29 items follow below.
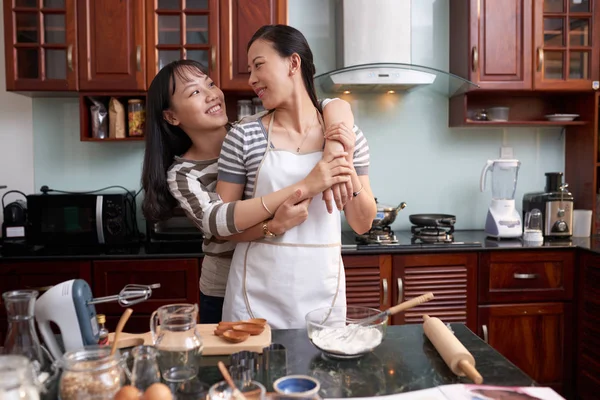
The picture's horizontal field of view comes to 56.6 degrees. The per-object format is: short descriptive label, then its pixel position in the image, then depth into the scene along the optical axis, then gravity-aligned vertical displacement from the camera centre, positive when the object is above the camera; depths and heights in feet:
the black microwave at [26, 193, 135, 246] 9.63 -0.71
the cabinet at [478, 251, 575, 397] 9.38 -2.27
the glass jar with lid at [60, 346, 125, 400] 3.12 -1.14
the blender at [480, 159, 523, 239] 10.11 -0.47
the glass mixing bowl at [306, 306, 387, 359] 4.03 -1.19
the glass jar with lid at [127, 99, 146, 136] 9.91 +1.10
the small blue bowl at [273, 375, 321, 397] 3.33 -1.25
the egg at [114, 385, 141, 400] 3.00 -1.17
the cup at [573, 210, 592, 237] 10.61 -0.91
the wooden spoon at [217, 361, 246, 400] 2.85 -1.13
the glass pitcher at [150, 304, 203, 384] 3.63 -1.11
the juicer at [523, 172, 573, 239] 10.25 -0.64
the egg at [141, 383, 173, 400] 3.04 -1.19
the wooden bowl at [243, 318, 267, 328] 4.51 -1.18
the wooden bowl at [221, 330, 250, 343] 4.21 -1.21
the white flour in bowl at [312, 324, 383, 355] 4.04 -1.21
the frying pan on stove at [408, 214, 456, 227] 9.94 -0.78
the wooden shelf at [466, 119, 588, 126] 10.52 +1.00
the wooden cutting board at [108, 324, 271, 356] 4.14 -1.25
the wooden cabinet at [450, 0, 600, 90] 10.00 +2.41
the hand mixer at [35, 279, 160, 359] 3.66 -0.89
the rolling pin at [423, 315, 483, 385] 3.66 -1.23
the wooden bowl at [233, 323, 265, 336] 4.36 -1.19
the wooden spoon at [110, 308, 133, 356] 3.36 -0.96
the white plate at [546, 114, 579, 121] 10.61 +1.12
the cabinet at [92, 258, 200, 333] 8.89 -1.66
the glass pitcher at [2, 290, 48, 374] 3.39 -0.91
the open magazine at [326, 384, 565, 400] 3.40 -1.35
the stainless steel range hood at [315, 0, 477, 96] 9.52 +2.31
